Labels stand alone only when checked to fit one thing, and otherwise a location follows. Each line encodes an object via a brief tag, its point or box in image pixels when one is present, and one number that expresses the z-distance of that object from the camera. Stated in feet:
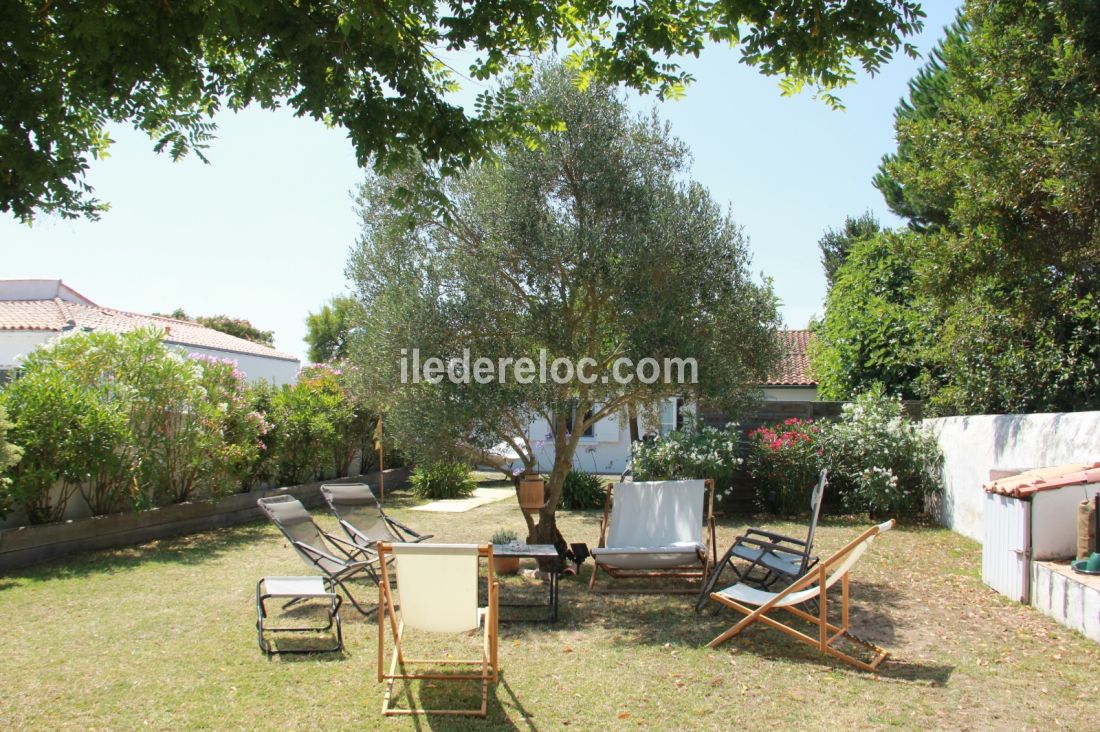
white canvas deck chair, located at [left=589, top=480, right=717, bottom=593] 24.23
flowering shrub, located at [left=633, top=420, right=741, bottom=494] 37.96
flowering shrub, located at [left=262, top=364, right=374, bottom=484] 43.32
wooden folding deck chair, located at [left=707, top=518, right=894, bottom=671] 16.28
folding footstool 17.75
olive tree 23.52
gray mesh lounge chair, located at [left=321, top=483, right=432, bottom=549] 25.96
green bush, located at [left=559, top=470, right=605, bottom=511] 43.75
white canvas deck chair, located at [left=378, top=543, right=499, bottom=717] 14.74
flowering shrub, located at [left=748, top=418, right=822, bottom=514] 38.78
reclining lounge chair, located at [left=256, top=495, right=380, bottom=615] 20.24
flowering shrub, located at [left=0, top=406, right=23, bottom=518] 24.02
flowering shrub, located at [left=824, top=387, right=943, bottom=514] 36.50
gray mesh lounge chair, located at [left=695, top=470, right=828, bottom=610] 19.90
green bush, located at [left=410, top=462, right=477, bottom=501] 49.06
